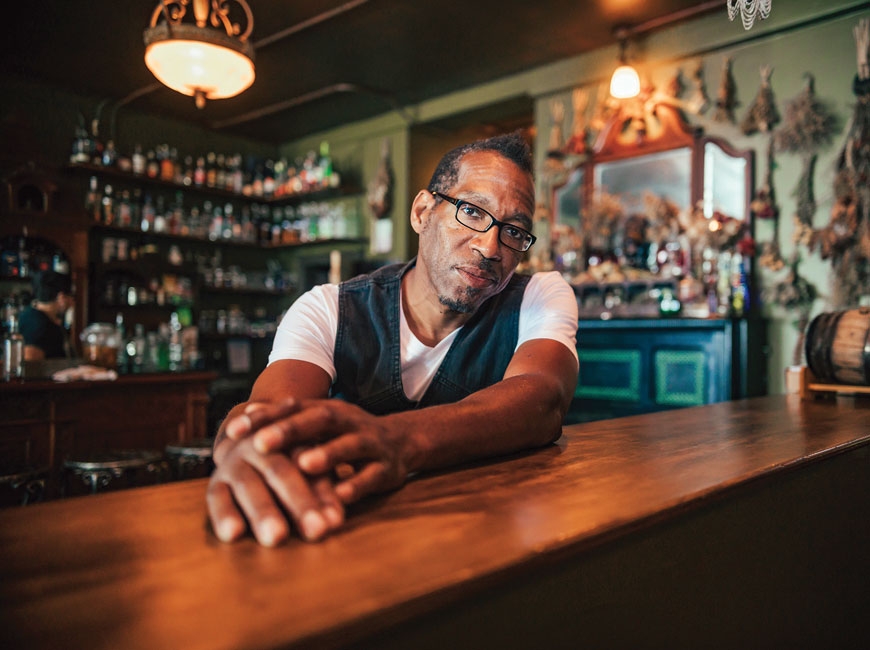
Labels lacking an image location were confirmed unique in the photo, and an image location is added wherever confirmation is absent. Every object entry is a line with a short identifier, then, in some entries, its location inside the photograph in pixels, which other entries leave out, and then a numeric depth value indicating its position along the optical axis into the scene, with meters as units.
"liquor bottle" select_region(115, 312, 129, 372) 3.86
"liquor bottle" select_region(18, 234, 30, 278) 5.14
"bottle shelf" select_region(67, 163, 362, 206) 5.64
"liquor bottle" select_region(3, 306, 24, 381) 3.06
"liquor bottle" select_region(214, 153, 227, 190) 6.63
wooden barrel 1.86
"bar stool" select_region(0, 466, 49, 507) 2.52
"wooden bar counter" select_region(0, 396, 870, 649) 0.41
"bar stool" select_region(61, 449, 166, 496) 2.60
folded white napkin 3.14
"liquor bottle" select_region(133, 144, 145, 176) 5.92
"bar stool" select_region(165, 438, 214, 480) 2.84
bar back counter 2.98
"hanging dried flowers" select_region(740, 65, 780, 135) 4.05
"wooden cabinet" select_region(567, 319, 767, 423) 3.75
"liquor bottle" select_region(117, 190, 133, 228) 5.83
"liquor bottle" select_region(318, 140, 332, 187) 6.40
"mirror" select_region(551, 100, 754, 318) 4.11
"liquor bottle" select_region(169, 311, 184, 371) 4.09
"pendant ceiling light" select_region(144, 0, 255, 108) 2.87
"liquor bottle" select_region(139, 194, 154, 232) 6.02
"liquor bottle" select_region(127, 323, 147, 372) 3.89
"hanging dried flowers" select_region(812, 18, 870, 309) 3.63
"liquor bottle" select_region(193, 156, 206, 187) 6.39
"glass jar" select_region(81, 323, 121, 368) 3.50
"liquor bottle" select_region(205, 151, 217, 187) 6.52
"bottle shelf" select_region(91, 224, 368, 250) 5.89
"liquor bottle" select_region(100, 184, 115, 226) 5.74
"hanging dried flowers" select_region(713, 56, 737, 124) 4.22
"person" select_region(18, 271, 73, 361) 3.46
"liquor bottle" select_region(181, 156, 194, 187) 6.28
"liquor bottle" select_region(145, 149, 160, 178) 6.01
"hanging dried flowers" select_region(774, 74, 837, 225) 3.85
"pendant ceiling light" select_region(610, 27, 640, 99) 4.06
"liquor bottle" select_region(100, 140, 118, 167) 5.74
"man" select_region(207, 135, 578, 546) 1.03
